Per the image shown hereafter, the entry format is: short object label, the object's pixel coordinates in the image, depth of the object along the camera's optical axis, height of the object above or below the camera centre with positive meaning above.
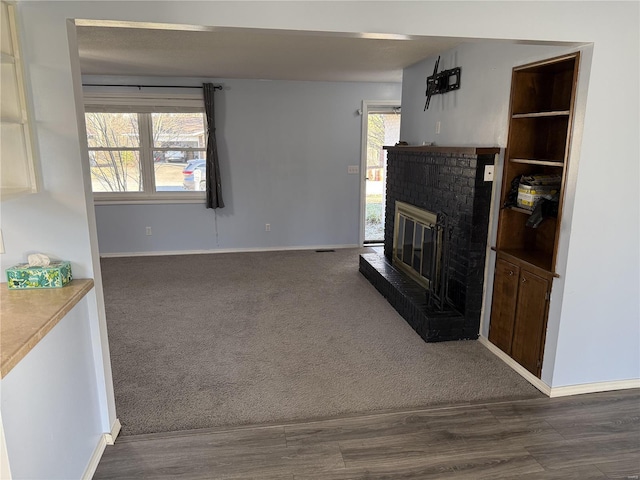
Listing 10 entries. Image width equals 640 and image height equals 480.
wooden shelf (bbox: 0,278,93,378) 1.39 -0.60
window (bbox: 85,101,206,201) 5.45 -0.01
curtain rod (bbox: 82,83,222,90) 5.27 +0.77
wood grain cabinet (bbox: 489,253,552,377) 2.70 -1.00
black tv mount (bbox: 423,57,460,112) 3.60 +0.60
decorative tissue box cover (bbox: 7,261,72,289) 1.87 -0.52
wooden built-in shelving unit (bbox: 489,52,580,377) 2.74 -0.50
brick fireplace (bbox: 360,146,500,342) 3.16 -0.57
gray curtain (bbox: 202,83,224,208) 5.39 -0.09
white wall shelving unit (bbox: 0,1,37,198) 1.66 +0.11
